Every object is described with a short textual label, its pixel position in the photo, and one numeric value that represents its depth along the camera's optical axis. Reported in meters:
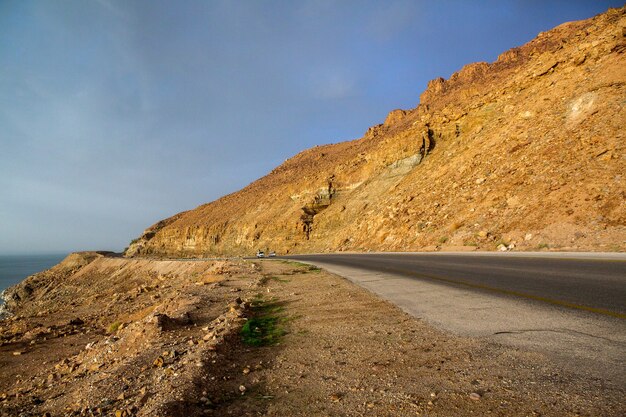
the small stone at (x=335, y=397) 3.25
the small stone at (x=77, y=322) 13.95
